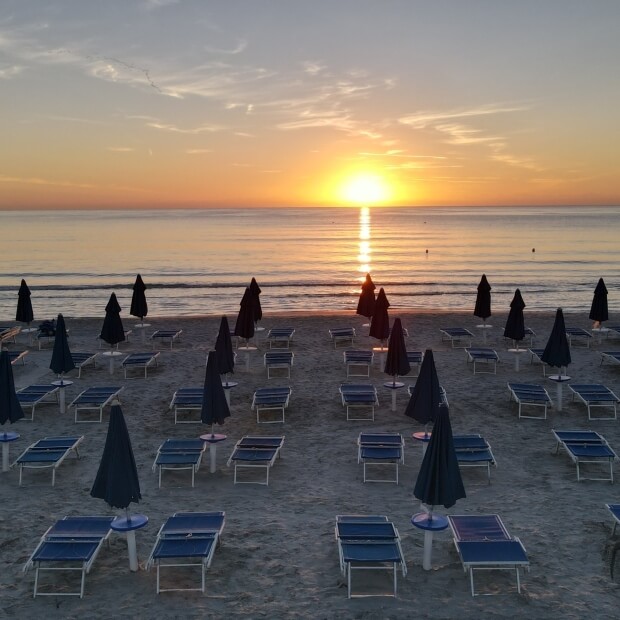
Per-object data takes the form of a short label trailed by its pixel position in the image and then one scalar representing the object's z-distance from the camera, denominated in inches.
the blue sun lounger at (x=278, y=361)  708.3
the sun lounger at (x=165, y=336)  850.8
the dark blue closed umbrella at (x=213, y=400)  439.2
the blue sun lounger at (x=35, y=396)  576.1
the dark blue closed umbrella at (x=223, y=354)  545.3
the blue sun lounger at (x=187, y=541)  311.0
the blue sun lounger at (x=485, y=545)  306.8
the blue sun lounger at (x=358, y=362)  711.7
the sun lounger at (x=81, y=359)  716.0
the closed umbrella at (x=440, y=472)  312.0
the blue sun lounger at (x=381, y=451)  445.7
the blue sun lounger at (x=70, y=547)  308.5
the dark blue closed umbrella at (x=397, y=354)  562.9
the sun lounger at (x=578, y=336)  827.4
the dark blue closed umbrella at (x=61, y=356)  582.2
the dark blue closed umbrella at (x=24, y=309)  852.0
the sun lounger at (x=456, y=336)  846.5
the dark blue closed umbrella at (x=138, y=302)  842.2
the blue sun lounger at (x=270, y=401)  576.4
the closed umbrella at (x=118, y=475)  314.0
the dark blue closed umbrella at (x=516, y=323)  737.0
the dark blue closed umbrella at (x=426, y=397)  433.1
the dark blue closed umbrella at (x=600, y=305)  839.1
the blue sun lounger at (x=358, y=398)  574.9
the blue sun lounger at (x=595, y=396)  562.6
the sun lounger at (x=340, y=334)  858.8
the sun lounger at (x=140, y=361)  708.7
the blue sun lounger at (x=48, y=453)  442.6
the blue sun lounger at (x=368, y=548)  306.3
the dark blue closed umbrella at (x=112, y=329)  706.2
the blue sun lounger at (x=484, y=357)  719.7
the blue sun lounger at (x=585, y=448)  443.2
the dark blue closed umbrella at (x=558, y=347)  560.0
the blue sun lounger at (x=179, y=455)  442.0
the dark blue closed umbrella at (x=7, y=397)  438.6
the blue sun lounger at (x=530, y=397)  569.6
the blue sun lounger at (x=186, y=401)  572.1
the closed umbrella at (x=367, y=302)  855.1
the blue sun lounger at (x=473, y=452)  442.6
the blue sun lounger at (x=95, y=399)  574.2
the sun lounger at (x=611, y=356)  705.3
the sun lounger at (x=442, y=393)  586.7
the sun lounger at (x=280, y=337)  835.4
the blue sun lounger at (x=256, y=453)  448.8
